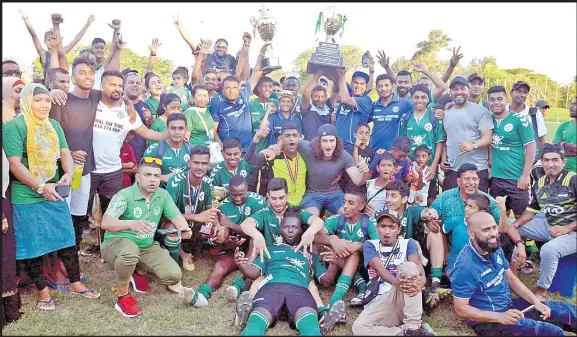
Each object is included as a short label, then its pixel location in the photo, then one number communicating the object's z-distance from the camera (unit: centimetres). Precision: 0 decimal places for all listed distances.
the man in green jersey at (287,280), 434
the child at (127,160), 657
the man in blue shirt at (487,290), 423
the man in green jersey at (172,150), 617
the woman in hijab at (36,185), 470
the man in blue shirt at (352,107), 746
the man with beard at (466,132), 652
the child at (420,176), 605
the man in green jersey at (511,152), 630
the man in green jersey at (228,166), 613
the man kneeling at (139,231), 492
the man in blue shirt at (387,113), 722
